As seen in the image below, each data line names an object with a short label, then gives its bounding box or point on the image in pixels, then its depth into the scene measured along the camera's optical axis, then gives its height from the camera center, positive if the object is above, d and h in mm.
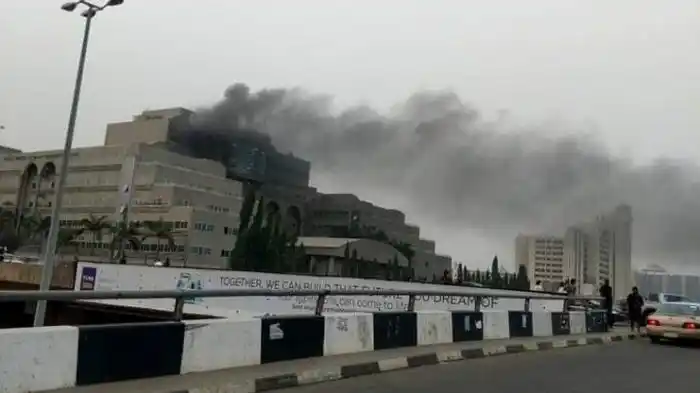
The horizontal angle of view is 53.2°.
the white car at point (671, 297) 32094 +1010
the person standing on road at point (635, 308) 23359 +275
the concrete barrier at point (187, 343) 6594 -723
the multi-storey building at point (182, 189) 100562 +15072
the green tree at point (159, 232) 90562 +6212
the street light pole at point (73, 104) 28348 +6918
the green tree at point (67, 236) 94312 +5033
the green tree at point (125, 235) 85250 +5374
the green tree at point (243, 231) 92688 +8122
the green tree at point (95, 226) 92006 +6416
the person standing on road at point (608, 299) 23503 +498
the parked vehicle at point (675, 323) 18375 -101
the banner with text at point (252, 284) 27031 +37
